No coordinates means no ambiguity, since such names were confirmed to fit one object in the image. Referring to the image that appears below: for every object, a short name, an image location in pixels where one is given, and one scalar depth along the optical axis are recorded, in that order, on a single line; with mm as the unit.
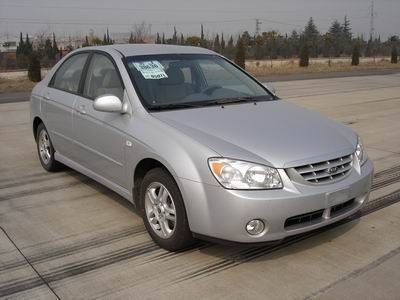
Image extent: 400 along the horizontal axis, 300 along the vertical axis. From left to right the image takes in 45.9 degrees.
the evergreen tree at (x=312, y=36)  62734
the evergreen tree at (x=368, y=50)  64131
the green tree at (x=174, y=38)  50312
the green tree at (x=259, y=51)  53362
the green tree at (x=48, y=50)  38812
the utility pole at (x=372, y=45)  63625
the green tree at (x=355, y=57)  40219
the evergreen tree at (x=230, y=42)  54281
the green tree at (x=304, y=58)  37666
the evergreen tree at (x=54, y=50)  38625
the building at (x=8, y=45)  54484
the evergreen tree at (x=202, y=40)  48938
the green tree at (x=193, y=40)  51425
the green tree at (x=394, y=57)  45469
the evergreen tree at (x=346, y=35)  68119
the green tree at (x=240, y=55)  31480
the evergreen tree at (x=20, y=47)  40309
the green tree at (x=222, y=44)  49522
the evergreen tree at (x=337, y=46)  64669
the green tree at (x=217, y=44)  50969
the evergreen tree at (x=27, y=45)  38794
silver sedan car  3264
